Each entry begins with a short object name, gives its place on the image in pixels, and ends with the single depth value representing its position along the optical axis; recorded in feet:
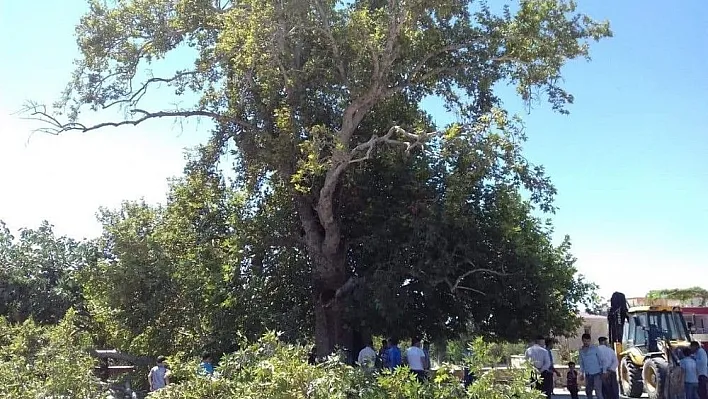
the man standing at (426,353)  47.49
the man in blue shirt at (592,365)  46.09
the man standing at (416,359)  44.60
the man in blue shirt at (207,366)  26.13
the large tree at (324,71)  50.78
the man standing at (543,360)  44.42
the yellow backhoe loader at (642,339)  54.49
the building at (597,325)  145.63
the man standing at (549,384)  44.98
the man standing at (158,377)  44.04
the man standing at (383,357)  47.20
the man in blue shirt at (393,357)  46.21
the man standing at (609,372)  45.88
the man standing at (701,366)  44.83
